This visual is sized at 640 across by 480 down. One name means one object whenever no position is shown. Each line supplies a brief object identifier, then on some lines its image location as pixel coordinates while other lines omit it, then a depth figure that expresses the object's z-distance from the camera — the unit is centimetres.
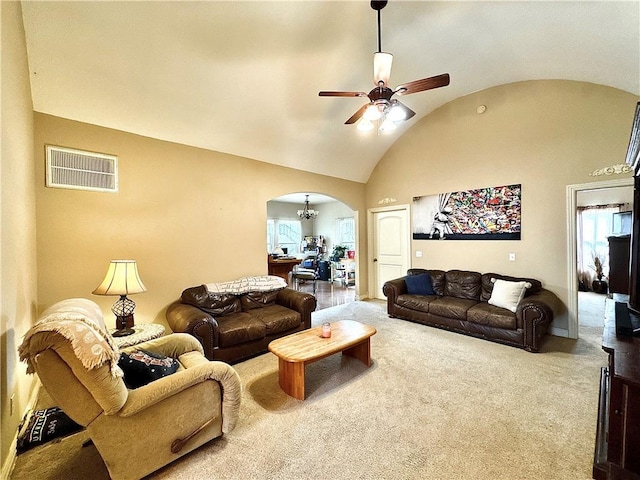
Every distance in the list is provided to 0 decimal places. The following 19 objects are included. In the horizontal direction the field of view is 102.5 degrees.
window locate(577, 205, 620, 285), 640
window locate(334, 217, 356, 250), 959
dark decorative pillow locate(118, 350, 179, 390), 170
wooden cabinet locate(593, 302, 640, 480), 136
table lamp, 248
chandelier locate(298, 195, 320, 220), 926
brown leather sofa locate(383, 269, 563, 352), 317
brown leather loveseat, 280
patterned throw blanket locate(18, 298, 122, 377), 121
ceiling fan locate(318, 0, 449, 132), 230
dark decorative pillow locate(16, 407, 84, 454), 181
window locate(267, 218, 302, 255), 995
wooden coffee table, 230
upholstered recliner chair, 128
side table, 235
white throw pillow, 351
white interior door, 555
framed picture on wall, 414
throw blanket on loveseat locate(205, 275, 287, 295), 359
